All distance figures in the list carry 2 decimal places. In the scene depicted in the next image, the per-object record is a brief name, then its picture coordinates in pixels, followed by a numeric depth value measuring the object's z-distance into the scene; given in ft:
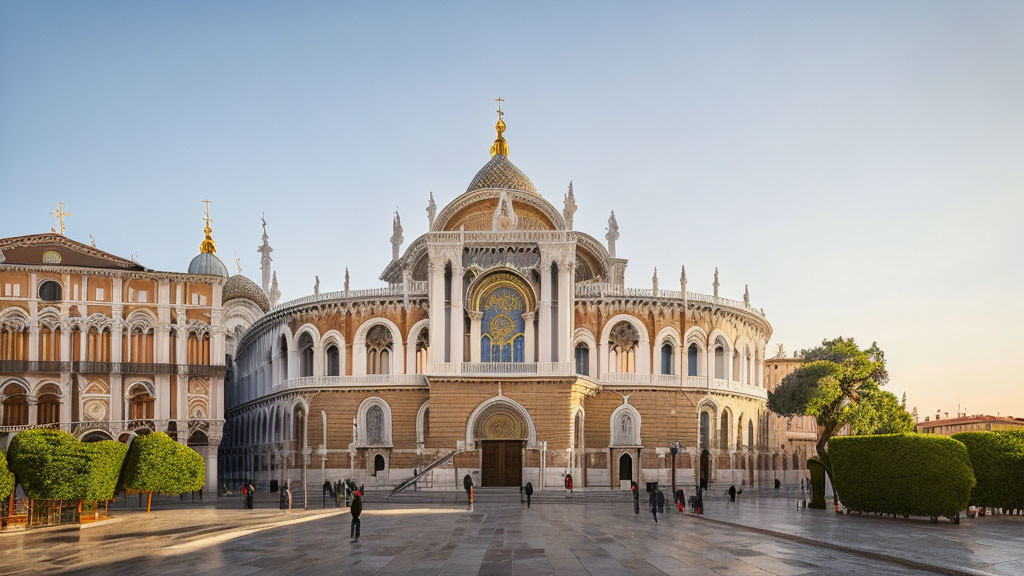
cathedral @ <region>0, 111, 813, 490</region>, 181.98
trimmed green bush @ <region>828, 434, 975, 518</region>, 114.52
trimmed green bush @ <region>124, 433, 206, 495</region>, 141.59
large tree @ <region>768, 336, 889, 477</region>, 151.53
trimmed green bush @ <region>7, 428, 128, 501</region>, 120.47
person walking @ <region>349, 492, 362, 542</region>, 95.35
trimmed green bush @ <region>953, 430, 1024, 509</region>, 120.06
